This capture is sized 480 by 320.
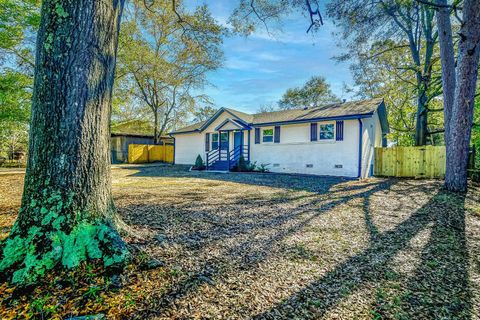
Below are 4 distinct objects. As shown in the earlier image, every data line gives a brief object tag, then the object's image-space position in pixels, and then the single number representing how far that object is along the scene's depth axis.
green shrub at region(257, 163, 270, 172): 14.95
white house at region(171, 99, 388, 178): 12.26
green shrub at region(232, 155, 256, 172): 15.19
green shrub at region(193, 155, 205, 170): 16.58
